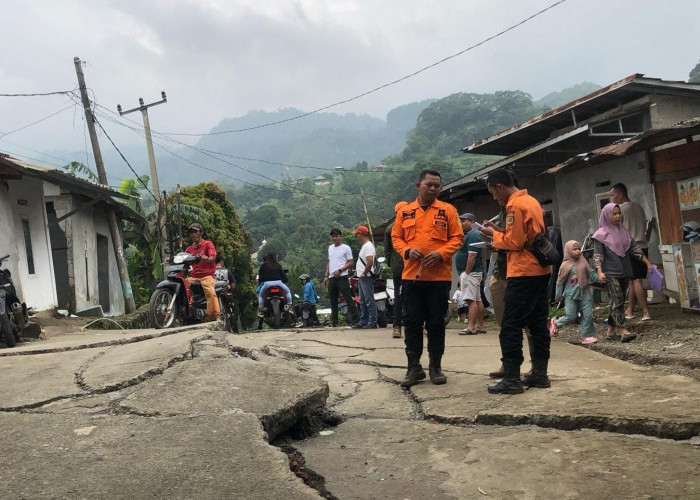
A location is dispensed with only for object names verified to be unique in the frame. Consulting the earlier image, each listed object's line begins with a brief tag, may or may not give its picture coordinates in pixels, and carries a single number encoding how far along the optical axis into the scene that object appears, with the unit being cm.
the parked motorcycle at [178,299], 830
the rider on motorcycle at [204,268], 871
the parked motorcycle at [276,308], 1195
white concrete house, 1112
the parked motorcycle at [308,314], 1433
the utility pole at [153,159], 2078
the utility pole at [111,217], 1709
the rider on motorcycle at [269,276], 1196
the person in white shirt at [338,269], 980
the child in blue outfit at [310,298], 1452
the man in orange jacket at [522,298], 411
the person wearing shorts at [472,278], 777
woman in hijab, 642
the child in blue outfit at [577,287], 654
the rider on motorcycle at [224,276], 973
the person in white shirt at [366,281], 914
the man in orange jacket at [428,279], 466
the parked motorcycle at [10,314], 716
